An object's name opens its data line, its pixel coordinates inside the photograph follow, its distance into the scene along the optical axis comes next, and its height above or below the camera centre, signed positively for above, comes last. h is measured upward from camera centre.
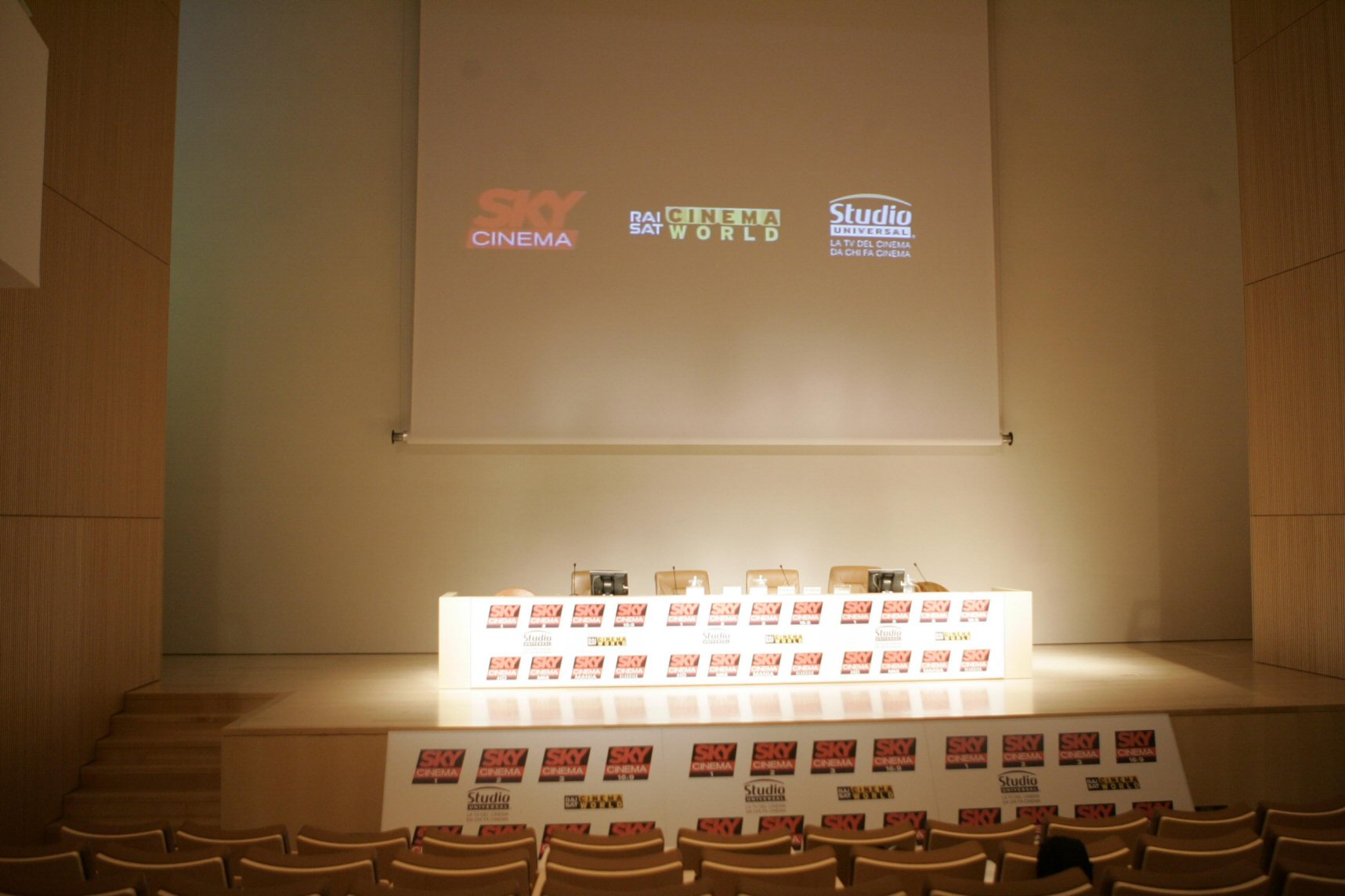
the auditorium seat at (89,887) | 2.28 -0.93
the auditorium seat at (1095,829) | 3.19 -1.09
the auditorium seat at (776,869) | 2.61 -1.00
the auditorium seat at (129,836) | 3.09 -1.08
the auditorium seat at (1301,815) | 3.24 -1.06
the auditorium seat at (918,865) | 2.66 -1.01
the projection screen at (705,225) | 8.08 +2.54
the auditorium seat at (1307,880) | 2.32 -0.92
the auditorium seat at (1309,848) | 2.71 -0.98
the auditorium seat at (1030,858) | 2.83 -1.05
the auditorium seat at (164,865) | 2.63 -1.00
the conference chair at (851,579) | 7.32 -0.52
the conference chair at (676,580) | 7.31 -0.54
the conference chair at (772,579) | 7.26 -0.52
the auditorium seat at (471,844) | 3.00 -1.09
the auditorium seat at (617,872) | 2.61 -1.01
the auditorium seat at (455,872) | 2.67 -1.03
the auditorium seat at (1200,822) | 3.08 -1.04
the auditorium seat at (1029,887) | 2.25 -0.91
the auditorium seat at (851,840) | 3.13 -1.10
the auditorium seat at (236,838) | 3.17 -1.13
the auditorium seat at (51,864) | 2.62 -0.98
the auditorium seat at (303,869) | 2.65 -1.03
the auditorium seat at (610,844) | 2.96 -1.07
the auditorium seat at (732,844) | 3.00 -1.08
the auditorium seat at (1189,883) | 2.27 -0.91
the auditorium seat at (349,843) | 3.04 -1.10
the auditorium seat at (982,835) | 3.18 -1.10
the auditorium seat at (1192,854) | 2.69 -0.99
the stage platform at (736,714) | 4.74 -1.15
